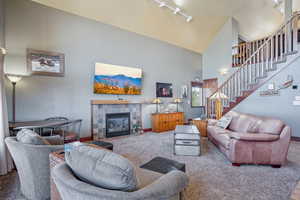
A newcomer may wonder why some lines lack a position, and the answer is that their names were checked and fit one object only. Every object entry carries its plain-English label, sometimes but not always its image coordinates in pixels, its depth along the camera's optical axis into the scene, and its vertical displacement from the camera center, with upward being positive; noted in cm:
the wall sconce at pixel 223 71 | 711 +120
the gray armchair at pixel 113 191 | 88 -57
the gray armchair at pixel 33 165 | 175 -77
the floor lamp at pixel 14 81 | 322 +36
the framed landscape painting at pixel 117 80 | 486 +61
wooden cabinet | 592 -92
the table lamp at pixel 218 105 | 500 -25
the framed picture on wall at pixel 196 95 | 796 +13
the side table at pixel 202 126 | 503 -92
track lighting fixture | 506 +309
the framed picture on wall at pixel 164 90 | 649 +33
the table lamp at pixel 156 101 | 607 -13
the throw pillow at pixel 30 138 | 181 -47
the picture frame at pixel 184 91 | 746 +29
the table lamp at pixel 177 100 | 679 -10
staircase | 440 +99
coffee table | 343 -100
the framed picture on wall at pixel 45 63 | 383 +90
